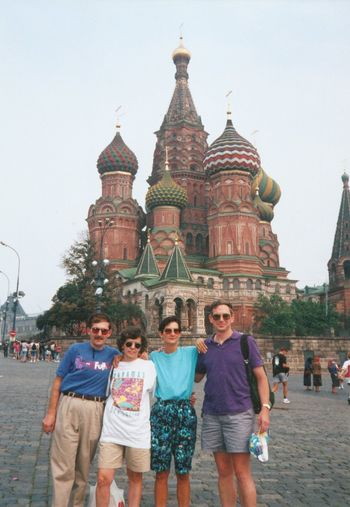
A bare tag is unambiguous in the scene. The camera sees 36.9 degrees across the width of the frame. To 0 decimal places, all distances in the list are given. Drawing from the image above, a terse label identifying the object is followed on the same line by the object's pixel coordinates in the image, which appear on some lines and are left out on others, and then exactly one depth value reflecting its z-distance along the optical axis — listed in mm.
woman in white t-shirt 4109
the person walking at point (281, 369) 14712
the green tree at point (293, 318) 43156
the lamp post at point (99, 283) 19641
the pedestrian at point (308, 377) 19344
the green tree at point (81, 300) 37219
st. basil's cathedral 43844
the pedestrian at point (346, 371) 14802
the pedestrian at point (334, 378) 18786
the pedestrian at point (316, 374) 18422
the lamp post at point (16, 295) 37406
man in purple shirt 4238
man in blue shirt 4348
